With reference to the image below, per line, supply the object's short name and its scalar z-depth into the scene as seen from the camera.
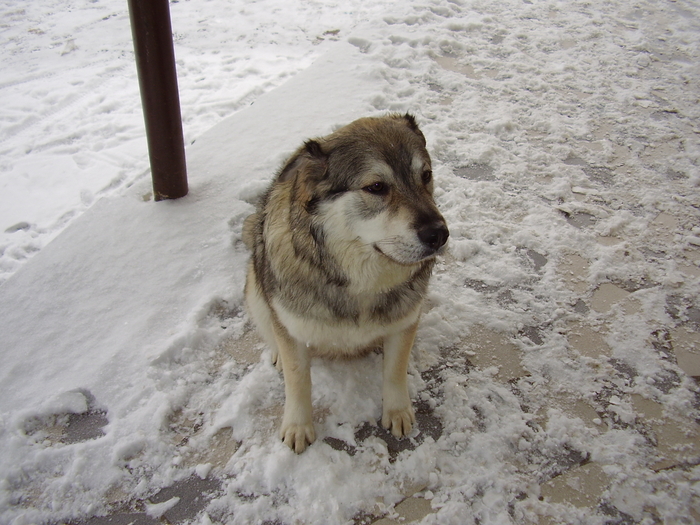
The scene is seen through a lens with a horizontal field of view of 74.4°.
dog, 1.94
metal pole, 3.04
